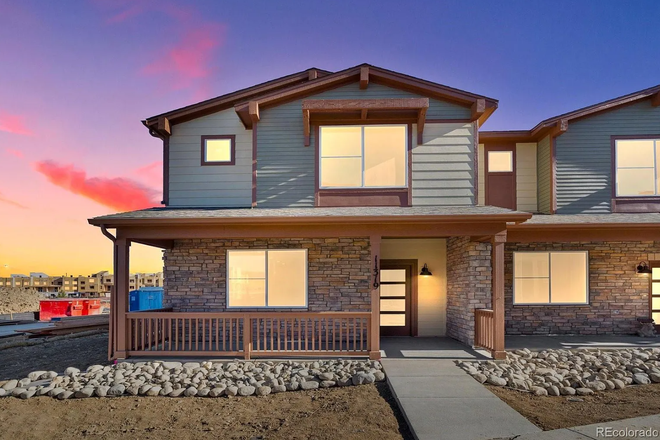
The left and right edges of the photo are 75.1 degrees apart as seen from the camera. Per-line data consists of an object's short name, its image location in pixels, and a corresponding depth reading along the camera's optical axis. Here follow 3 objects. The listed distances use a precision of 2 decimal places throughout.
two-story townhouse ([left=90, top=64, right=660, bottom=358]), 7.79
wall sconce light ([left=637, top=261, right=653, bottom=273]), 10.15
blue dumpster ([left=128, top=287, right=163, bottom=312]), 12.54
